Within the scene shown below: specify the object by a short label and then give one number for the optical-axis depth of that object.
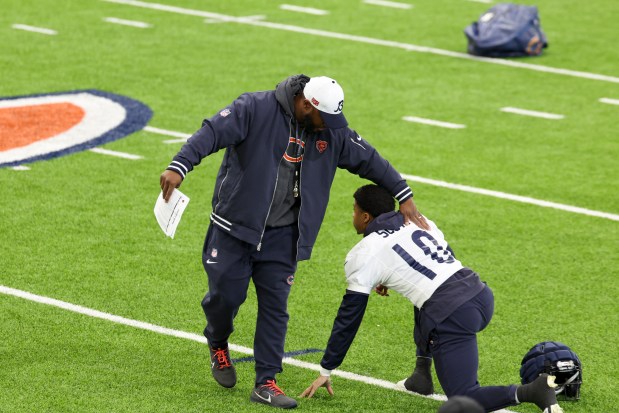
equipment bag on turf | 33.00
